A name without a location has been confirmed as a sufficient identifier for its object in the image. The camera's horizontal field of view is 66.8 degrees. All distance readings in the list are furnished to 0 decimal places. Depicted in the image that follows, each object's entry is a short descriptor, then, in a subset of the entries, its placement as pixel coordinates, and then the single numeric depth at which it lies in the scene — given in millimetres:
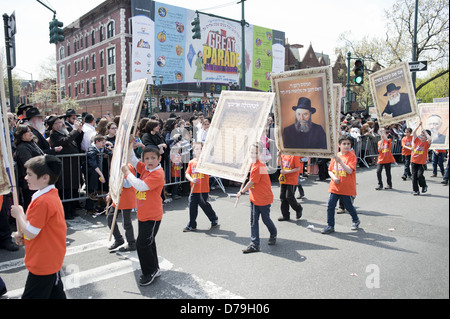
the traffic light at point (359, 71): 12633
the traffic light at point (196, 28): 15680
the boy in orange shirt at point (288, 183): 6816
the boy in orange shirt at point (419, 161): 8797
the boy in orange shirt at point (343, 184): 6031
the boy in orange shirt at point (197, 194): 6238
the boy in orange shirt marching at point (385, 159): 9798
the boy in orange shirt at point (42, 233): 2869
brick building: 36656
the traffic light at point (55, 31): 12852
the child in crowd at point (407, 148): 10171
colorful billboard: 33625
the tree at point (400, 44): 19094
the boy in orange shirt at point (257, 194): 5172
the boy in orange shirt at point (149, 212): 4086
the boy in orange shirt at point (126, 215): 4969
